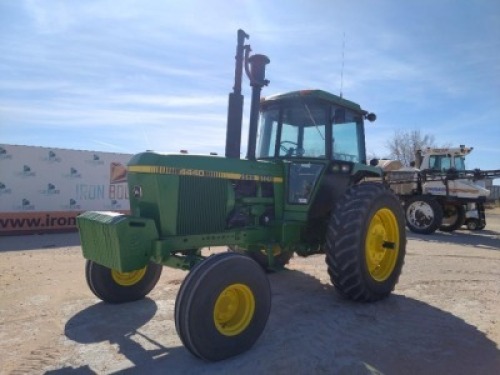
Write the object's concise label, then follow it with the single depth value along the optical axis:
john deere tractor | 4.05
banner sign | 12.94
